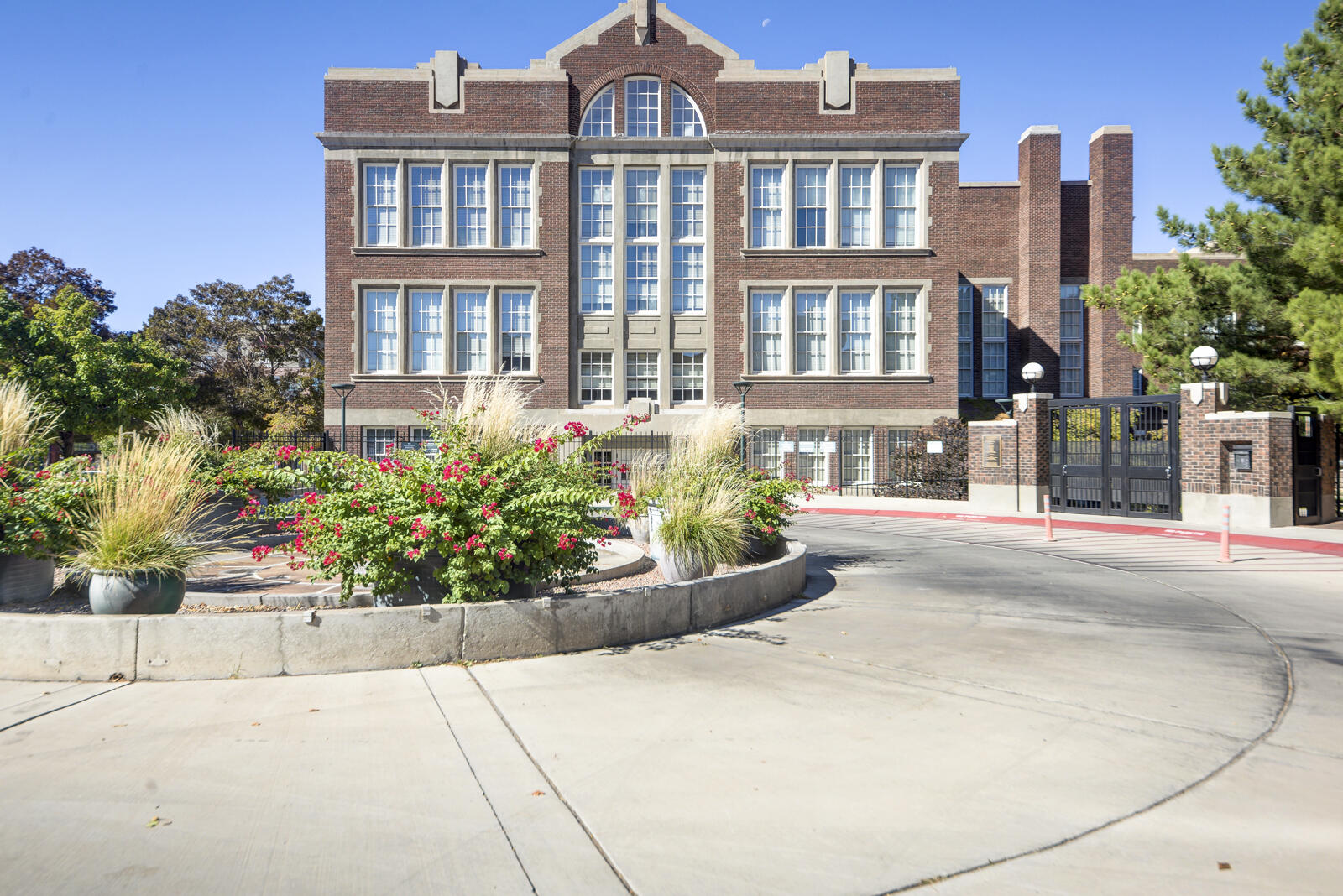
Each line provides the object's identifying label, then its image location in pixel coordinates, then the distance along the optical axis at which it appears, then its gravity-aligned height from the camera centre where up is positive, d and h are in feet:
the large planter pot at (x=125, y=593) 21.06 -3.44
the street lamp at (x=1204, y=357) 59.88 +7.35
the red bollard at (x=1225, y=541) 41.91 -4.04
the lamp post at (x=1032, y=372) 70.03 +7.34
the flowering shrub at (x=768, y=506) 33.81 -1.96
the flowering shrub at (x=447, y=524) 21.39 -1.75
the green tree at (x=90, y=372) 113.70 +11.67
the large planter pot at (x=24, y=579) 24.34 -3.64
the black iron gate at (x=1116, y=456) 64.59 +0.28
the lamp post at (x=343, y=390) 91.66 +7.55
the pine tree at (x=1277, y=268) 58.23 +15.02
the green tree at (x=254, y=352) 146.30 +18.97
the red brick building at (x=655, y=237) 102.63 +27.32
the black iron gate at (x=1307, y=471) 60.18 -0.73
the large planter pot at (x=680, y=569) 30.73 -4.05
